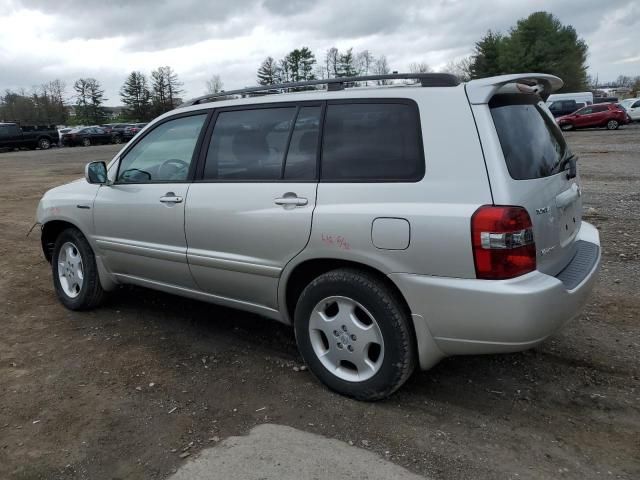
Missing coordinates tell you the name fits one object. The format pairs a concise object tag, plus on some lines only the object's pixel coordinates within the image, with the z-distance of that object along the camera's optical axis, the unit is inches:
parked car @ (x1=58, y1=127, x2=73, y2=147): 1546.5
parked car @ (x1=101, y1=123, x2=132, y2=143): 1648.6
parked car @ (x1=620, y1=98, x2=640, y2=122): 1237.7
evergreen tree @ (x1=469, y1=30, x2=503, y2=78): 2472.9
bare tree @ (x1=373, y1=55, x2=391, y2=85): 3174.7
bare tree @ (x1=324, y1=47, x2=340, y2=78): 3452.3
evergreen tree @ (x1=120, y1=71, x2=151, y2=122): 3221.0
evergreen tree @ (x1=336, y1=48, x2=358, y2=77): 3398.1
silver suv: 108.0
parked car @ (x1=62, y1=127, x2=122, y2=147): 1558.3
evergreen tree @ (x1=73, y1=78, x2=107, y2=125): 3457.2
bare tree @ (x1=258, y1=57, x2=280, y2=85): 3378.4
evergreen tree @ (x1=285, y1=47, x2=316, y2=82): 3346.5
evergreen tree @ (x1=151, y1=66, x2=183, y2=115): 3374.3
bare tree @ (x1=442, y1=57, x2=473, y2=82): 2672.2
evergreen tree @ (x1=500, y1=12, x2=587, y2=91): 2406.5
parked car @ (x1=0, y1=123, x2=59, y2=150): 1354.6
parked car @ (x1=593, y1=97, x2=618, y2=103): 1627.7
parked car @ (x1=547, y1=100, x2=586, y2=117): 1322.6
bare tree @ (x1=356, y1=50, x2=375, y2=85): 3542.3
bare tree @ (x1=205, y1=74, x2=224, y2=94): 3485.7
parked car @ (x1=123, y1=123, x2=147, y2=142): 1670.8
